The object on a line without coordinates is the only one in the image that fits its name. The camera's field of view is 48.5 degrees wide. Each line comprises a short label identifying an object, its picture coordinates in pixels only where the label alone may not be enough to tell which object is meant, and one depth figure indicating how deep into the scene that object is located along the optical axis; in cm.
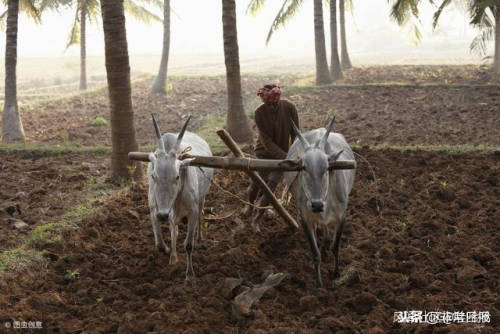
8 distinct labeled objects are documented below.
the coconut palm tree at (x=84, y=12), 2347
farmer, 694
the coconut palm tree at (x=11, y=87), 1438
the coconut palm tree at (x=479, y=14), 1557
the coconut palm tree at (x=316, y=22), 1952
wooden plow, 547
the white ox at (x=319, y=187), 534
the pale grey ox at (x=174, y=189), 538
